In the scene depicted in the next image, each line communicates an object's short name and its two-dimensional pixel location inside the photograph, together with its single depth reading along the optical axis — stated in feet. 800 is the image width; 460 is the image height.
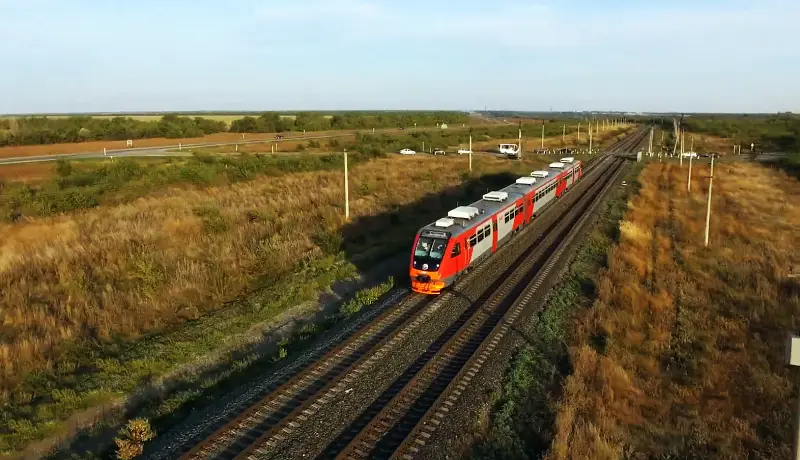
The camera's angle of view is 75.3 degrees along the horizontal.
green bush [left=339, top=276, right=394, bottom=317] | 61.48
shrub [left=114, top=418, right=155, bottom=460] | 34.22
